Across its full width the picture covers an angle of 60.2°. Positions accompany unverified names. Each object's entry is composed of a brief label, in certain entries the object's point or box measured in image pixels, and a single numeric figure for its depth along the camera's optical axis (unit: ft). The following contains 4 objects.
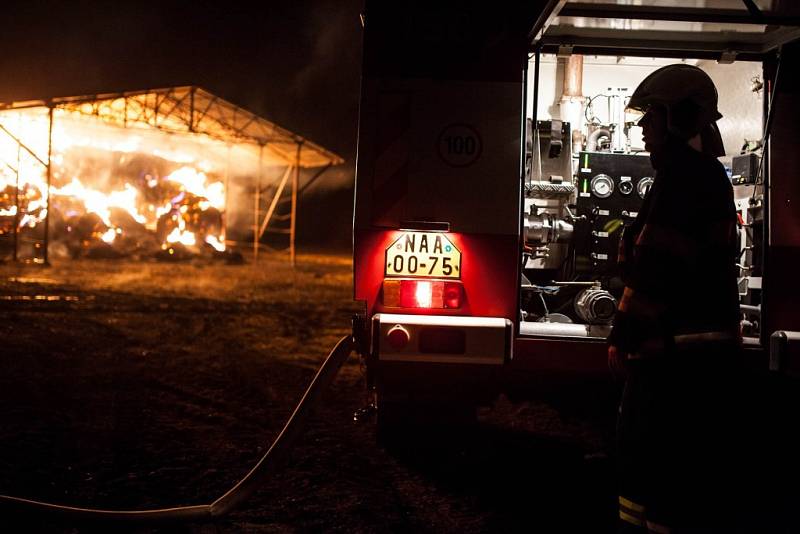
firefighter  7.97
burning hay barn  58.13
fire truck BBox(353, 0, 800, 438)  12.03
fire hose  10.68
